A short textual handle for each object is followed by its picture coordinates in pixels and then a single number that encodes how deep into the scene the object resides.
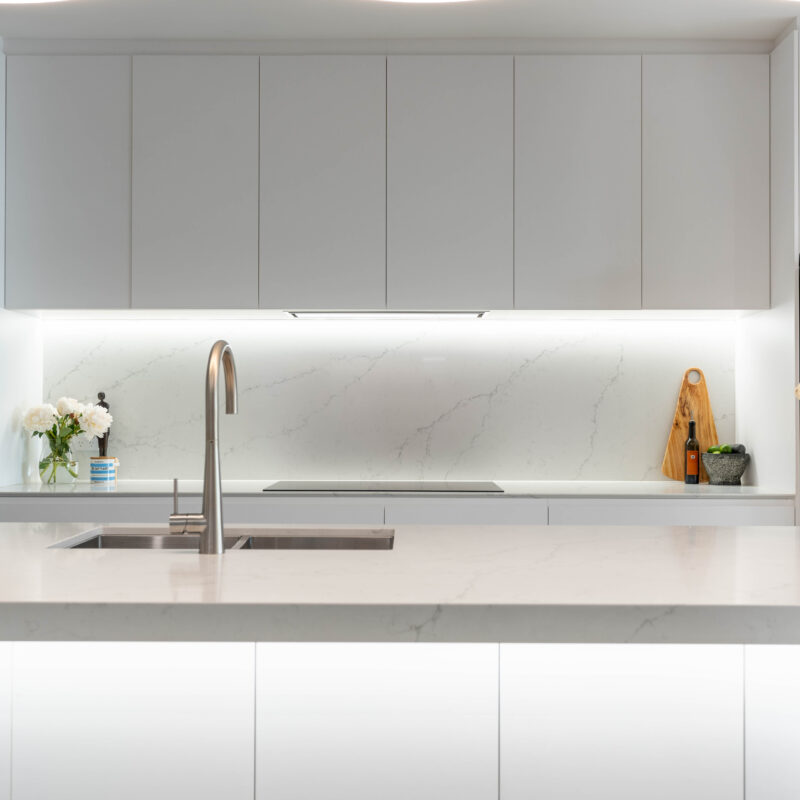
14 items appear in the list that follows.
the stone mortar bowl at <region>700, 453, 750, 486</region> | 3.33
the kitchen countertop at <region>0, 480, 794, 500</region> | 3.06
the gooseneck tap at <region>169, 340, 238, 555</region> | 1.58
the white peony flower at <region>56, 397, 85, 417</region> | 3.41
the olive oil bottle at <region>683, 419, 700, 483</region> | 3.46
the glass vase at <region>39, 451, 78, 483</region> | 3.43
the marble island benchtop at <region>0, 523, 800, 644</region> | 1.19
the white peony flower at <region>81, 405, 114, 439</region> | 3.41
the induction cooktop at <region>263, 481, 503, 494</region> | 3.19
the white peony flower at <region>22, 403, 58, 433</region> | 3.31
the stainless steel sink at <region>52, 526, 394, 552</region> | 1.94
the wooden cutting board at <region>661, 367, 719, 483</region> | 3.60
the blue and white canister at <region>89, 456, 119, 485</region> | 3.44
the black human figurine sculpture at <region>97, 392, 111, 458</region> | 3.61
